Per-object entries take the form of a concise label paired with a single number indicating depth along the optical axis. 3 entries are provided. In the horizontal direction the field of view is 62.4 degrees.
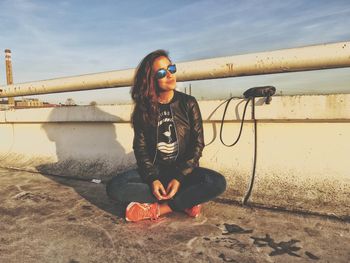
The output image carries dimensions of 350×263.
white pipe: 2.12
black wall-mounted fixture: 2.31
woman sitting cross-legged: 2.14
